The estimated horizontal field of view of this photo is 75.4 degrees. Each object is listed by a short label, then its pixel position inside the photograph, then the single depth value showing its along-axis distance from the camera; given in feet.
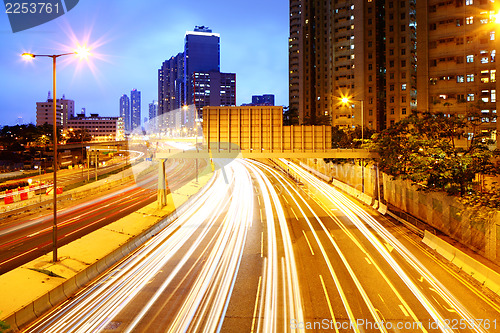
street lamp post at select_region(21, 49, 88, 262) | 56.89
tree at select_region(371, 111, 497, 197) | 74.43
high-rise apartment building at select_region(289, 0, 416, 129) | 269.23
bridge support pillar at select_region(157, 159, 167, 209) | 107.96
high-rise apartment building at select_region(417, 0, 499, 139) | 175.32
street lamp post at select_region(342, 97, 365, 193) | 129.61
